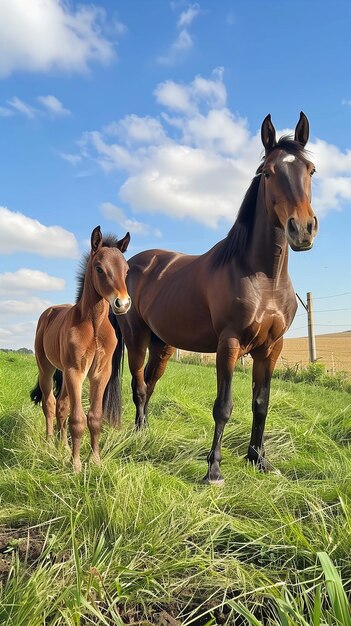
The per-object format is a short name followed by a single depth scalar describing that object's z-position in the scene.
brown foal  3.82
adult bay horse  3.49
